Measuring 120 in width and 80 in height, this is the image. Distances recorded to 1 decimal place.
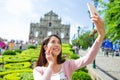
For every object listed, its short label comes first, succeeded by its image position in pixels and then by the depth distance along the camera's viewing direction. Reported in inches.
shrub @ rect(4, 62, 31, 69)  159.4
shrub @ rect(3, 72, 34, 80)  110.4
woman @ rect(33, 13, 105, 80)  43.3
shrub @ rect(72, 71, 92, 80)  114.7
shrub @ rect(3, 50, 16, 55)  277.1
